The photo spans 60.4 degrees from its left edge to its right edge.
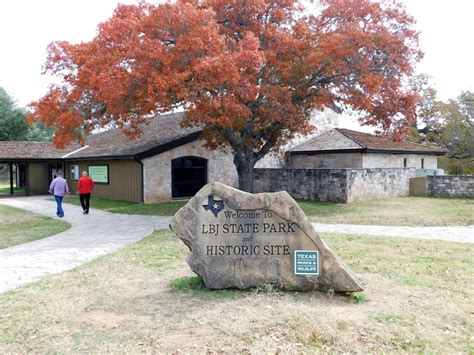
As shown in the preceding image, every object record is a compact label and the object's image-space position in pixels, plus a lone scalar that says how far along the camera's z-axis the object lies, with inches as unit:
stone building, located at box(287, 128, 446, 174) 852.0
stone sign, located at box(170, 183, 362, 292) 215.9
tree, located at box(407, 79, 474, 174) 1293.1
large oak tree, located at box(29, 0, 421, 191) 475.5
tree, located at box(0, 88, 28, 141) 1632.6
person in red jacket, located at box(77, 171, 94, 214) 615.4
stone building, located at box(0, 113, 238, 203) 764.0
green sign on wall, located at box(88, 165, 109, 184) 861.2
